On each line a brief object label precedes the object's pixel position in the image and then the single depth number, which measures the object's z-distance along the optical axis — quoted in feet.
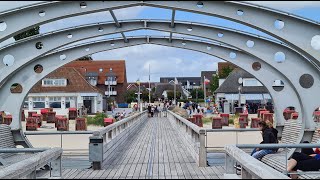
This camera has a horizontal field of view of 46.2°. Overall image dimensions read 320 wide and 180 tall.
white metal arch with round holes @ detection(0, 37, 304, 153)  36.19
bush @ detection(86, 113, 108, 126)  105.20
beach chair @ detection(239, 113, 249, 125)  84.44
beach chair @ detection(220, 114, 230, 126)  95.15
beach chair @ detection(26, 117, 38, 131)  85.82
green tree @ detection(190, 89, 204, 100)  292.59
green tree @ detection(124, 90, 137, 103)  230.52
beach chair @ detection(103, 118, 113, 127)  76.31
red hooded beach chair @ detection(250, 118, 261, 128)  71.29
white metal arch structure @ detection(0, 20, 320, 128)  33.31
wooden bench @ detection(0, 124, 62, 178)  13.77
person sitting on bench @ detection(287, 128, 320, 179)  22.62
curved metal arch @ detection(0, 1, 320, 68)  28.61
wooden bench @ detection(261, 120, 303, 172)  26.65
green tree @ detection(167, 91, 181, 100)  274.68
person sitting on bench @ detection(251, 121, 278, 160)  27.78
